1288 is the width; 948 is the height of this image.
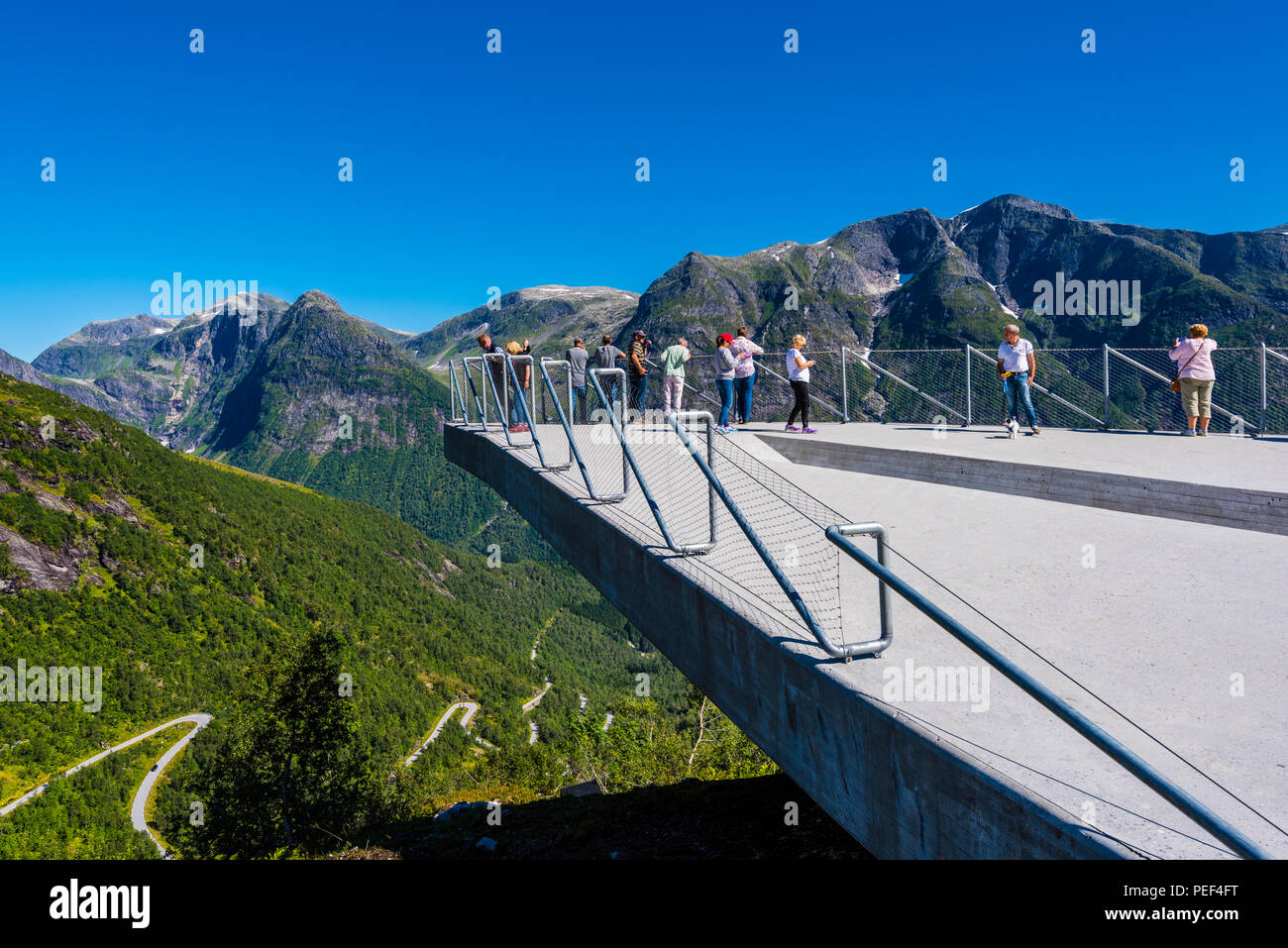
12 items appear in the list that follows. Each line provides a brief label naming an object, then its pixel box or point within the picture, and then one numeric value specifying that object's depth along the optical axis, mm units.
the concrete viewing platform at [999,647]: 3238
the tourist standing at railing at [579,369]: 16109
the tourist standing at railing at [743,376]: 14594
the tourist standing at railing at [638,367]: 14875
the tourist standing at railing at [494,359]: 15510
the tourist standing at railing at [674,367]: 13555
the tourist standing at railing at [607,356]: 15258
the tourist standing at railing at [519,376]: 14727
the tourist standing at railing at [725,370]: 14141
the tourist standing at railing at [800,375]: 14352
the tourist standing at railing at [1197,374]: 12477
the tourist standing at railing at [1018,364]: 13461
